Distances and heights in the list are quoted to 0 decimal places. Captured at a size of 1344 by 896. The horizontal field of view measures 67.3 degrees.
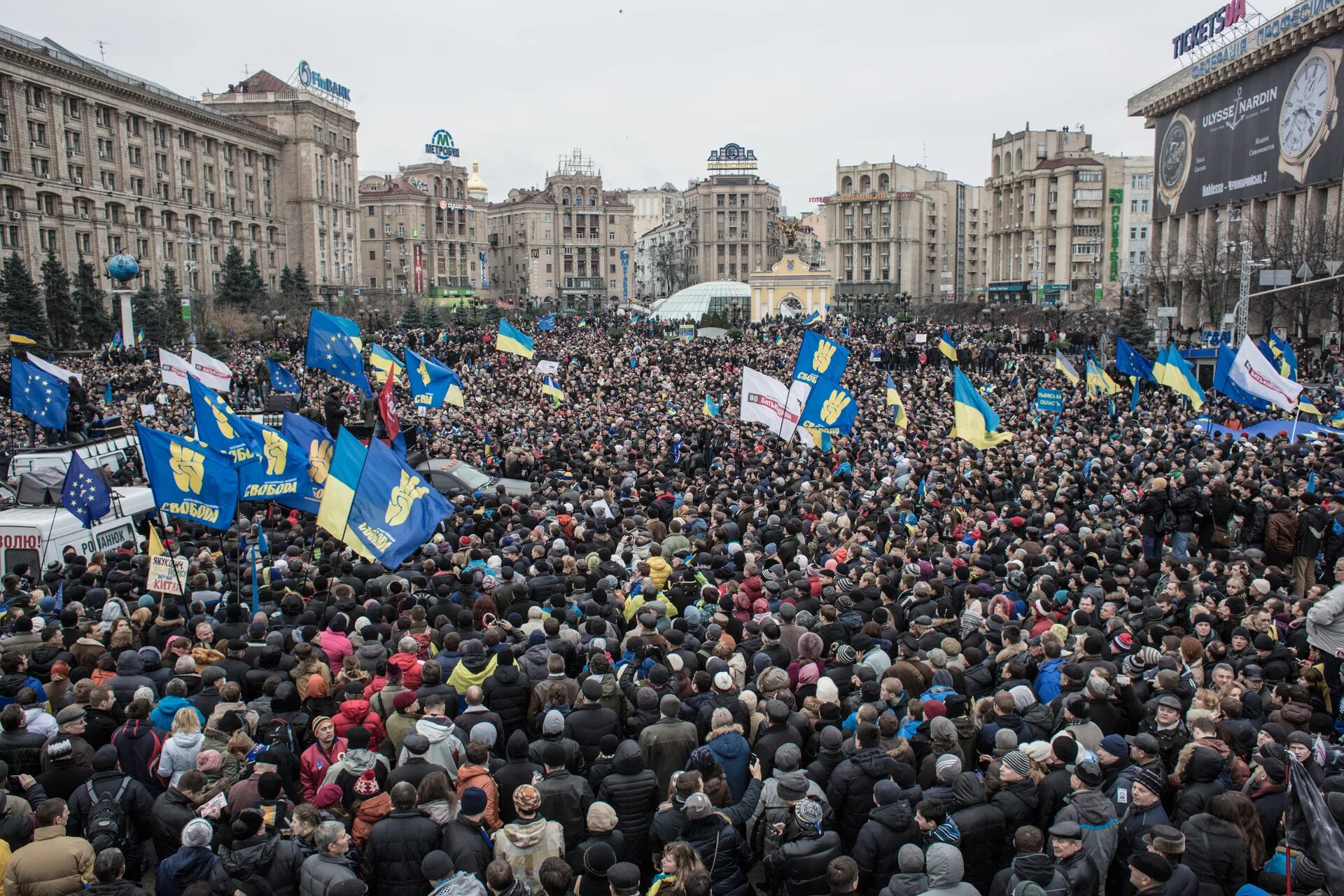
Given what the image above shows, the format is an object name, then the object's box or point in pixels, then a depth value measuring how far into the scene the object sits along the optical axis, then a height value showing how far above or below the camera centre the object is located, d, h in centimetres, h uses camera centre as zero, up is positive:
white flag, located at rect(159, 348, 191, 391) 1945 -37
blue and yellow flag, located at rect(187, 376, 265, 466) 1061 -86
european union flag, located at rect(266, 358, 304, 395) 2122 -64
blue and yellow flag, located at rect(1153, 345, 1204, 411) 1839 -68
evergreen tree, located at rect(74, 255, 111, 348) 4822 +179
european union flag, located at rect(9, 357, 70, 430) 1631 -73
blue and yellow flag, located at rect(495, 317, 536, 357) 2573 +12
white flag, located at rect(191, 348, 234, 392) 1908 -42
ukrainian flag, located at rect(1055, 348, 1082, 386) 2164 -58
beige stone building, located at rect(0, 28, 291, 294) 5700 +1177
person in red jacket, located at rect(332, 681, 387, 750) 648 -238
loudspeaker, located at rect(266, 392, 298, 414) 2277 -123
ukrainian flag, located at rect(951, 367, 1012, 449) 1549 -119
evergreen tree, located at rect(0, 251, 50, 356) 4372 +219
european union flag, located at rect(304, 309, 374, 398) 1628 -1
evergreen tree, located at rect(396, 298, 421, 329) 5759 +161
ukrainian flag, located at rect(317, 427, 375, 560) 913 -132
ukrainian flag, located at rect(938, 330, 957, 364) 2680 -19
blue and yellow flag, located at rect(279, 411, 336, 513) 1230 -119
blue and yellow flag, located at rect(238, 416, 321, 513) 1096 -141
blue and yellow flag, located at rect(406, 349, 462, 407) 1917 -63
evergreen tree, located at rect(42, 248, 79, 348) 4756 +198
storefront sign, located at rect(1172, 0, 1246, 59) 5441 +1758
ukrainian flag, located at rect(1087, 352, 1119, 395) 2000 -80
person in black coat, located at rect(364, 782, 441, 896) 517 -256
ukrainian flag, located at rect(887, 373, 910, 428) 2047 -134
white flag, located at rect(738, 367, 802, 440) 1578 -94
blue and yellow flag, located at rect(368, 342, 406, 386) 1797 -23
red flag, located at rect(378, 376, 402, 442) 1420 -89
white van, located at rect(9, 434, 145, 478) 1480 -164
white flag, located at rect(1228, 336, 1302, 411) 1584 -66
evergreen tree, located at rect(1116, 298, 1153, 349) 3900 +39
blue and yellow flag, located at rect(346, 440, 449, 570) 920 -151
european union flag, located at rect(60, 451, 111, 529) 1207 -175
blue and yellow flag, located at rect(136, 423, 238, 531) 984 -129
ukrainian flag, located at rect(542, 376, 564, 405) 2502 -111
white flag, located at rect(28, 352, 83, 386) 1675 -36
